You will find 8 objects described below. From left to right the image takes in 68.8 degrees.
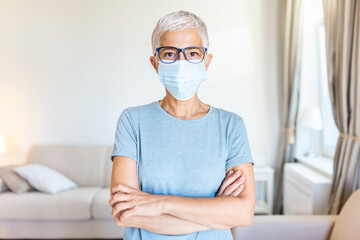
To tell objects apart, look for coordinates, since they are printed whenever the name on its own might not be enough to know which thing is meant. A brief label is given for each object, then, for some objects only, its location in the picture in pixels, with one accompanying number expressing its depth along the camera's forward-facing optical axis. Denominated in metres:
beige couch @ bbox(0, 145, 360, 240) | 1.40
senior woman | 0.75
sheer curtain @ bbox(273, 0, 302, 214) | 2.22
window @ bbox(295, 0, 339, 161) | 2.37
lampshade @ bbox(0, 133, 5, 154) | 2.40
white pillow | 2.21
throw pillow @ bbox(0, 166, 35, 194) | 2.20
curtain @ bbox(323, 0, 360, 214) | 1.44
